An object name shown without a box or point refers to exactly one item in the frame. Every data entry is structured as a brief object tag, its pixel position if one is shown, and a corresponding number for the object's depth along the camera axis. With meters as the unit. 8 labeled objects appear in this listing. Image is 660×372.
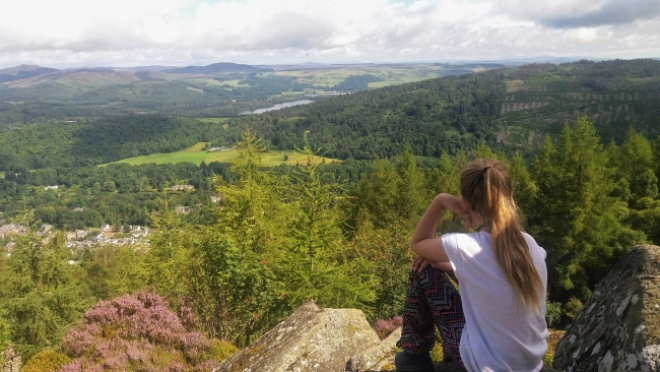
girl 2.82
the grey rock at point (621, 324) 3.59
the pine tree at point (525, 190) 27.17
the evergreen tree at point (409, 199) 33.44
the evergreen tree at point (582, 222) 21.58
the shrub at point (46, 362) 6.34
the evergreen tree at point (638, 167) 25.89
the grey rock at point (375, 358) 5.06
